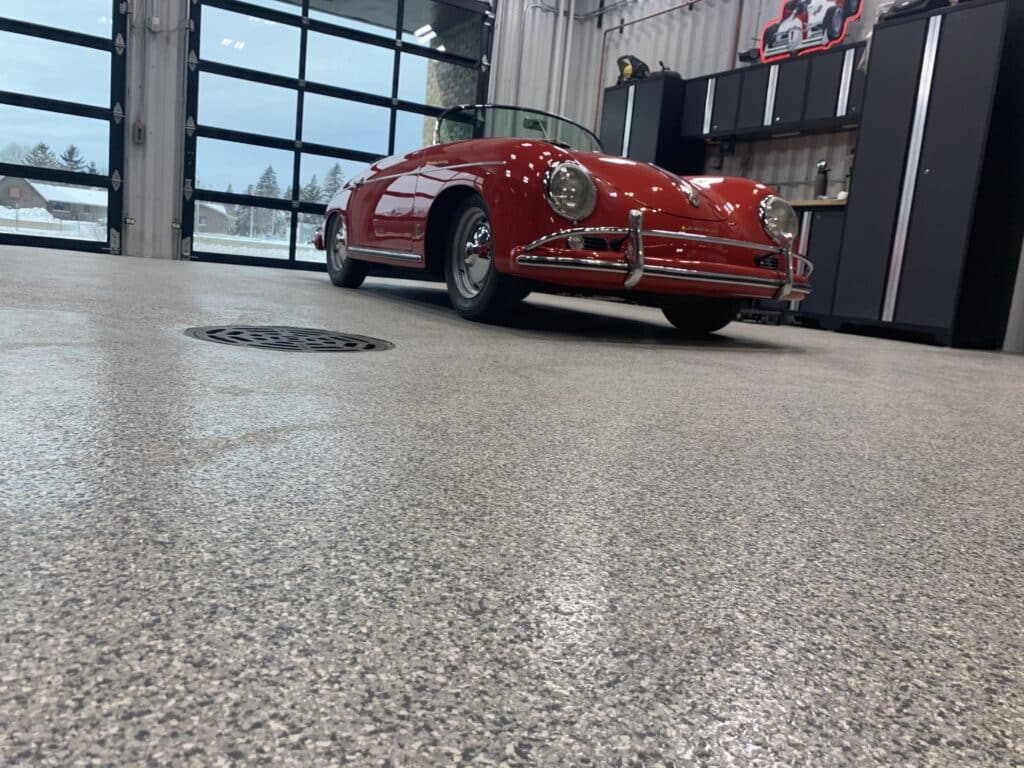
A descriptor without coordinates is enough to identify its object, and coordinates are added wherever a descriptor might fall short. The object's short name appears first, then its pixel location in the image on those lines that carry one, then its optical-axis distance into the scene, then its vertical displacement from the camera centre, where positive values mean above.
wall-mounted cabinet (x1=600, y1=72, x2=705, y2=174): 8.25 +1.73
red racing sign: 6.82 +2.49
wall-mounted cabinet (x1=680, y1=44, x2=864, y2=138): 6.49 +1.79
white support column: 8.72 +1.27
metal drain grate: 2.11 -0.28
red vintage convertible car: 3.00 +0.18
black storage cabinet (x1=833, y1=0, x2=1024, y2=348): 5.14 +0.92
